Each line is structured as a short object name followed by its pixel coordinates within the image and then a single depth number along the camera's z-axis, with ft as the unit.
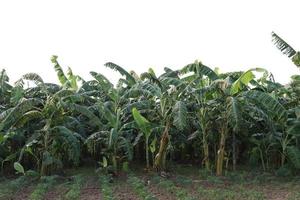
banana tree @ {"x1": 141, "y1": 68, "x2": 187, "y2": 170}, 36.16
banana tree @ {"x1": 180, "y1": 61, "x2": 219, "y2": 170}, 36.67
